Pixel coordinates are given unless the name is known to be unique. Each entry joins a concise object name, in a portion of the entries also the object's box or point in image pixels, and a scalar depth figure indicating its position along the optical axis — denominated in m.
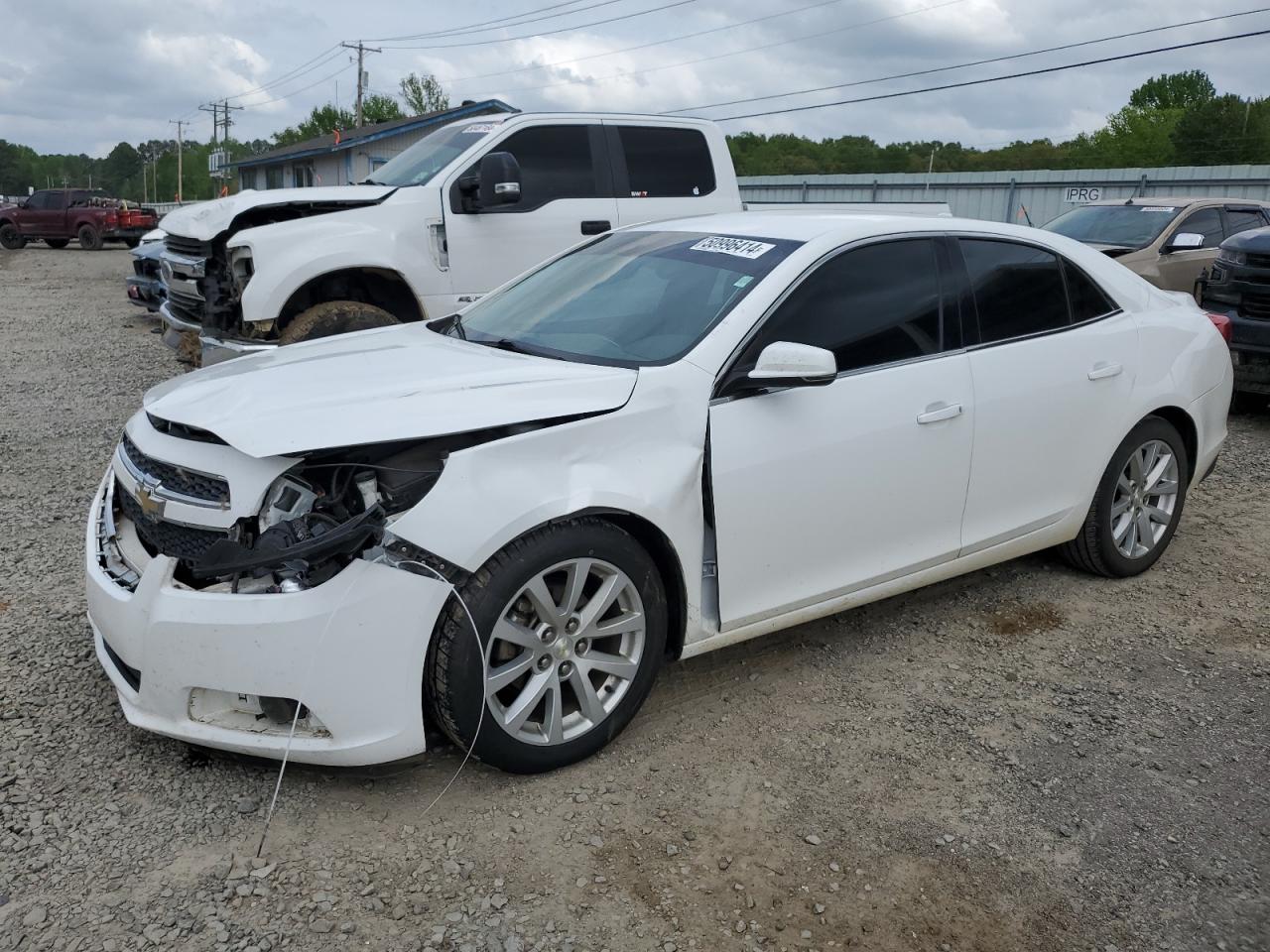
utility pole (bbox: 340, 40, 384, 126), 63.50
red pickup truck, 30.69
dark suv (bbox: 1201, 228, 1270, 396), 8.09
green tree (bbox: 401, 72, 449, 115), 76.31
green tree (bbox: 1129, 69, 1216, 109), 74.62
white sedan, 2.86
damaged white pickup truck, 6.75
